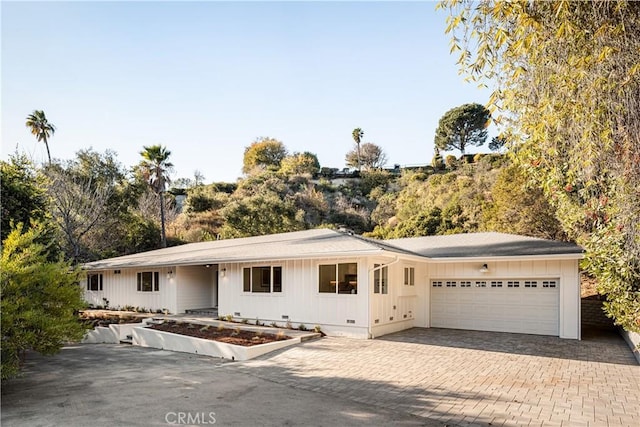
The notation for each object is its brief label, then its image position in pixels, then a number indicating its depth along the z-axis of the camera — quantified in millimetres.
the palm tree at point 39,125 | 28906
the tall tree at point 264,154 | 50094
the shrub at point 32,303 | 6309
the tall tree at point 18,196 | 10984
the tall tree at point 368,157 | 51250
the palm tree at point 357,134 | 52438
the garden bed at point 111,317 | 14389
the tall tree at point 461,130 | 48281
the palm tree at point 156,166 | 27969
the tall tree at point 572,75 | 4051
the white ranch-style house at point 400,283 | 11758
